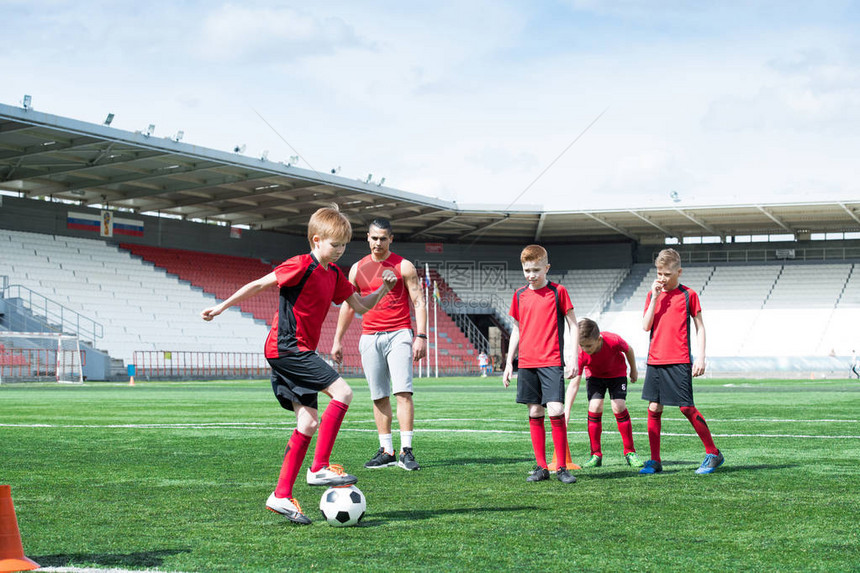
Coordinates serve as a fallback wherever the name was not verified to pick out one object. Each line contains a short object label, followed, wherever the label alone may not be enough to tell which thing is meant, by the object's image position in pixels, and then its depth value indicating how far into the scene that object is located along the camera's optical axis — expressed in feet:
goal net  98.68
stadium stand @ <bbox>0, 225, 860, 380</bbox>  119.96
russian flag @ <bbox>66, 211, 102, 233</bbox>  131.75
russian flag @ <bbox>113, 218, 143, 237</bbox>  137.80
